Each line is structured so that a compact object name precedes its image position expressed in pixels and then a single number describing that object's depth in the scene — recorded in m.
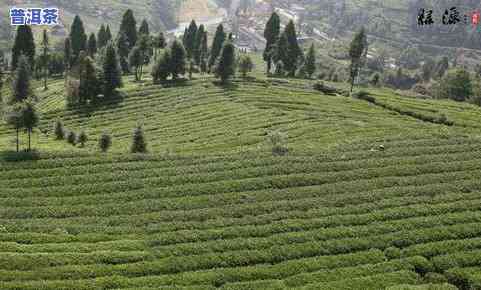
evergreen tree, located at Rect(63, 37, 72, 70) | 145.50
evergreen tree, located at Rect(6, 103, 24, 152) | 66.14
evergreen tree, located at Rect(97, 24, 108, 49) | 166.12
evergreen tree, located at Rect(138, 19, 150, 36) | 161.34
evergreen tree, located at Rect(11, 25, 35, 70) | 132.12
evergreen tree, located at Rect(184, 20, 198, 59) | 161.38
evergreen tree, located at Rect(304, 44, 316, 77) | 152.00
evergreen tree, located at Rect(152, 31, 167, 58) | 146.12
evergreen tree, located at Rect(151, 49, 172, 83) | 118.75
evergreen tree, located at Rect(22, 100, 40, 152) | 66.25
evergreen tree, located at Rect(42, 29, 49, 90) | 131.00
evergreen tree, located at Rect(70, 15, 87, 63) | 154.25
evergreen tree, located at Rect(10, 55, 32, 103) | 99.75
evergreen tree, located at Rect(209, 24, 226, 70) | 148.50
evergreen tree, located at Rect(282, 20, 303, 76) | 145.00
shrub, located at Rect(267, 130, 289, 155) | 64.94
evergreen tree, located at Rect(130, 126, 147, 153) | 67.38
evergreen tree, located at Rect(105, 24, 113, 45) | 166.00
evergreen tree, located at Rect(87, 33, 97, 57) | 156.25
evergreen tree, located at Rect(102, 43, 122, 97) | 109.75
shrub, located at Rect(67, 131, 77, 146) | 82.01
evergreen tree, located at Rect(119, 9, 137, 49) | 155.00
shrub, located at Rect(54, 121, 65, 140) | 84.75
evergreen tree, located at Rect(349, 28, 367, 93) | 126.31
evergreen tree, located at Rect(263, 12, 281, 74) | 147.25
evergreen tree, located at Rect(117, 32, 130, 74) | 148.62
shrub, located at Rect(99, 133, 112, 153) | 69.31
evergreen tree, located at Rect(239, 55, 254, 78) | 127.32
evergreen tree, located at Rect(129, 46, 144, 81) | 126.12
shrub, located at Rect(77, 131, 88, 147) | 79.59
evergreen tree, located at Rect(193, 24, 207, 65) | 159.12
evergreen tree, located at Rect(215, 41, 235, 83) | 117.69
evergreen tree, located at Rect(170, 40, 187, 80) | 119.62
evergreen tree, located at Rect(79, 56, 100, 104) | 106.88
